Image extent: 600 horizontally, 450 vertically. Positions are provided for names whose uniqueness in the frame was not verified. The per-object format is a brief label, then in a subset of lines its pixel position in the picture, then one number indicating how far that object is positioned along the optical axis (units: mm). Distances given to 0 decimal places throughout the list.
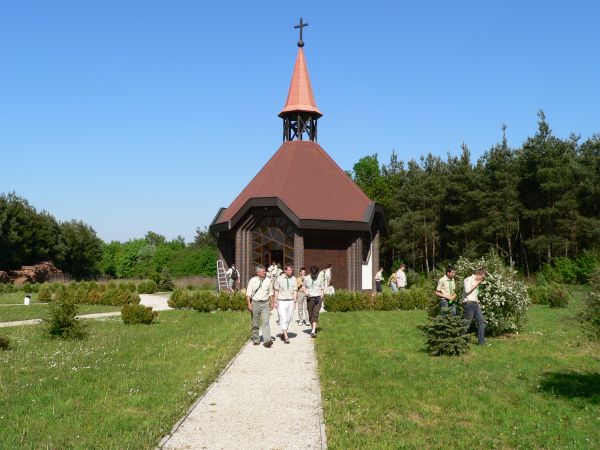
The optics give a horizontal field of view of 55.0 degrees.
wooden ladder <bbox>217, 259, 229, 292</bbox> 29033
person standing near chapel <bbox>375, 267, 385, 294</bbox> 25766
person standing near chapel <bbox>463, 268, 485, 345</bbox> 12086
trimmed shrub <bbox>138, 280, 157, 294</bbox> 31328
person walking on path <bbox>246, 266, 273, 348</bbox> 12297
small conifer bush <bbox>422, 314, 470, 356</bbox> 10703
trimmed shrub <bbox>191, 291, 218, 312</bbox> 20125
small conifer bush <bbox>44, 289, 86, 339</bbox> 13258
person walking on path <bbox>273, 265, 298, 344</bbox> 12820
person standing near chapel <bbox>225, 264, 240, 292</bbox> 26625
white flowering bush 13000
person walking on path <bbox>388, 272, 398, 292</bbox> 24062
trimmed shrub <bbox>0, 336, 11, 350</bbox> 11617
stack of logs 45194
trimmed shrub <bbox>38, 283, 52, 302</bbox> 26453
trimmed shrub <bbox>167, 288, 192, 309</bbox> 21453
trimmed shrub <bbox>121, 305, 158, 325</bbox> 16156
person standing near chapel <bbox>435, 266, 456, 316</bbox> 12859
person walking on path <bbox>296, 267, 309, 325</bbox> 16938
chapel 25578
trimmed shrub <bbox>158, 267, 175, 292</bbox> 33438
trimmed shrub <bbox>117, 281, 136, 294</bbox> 29428
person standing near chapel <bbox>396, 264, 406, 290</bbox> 24516
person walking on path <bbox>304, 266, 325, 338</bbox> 13836
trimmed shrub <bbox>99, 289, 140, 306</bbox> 23219
